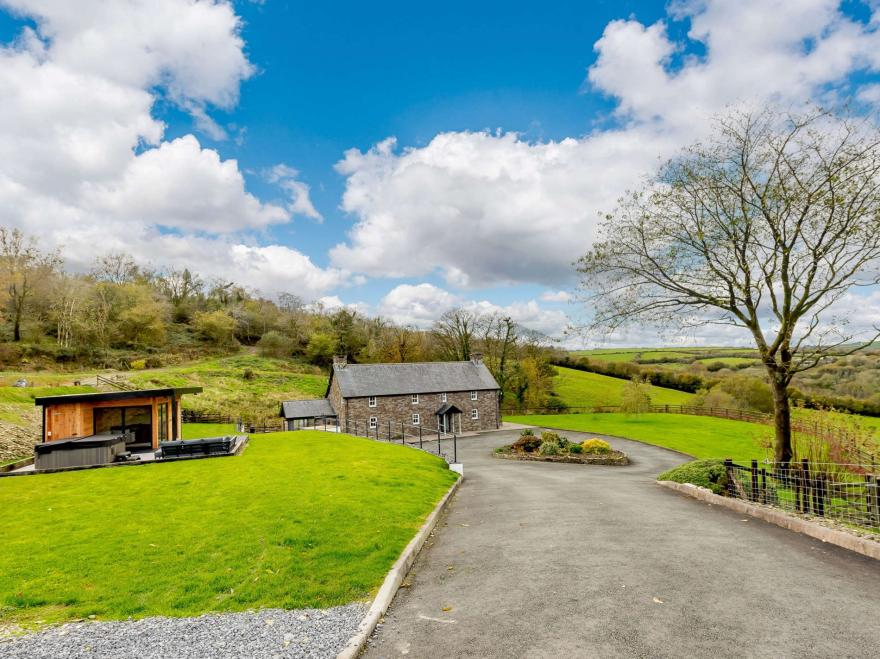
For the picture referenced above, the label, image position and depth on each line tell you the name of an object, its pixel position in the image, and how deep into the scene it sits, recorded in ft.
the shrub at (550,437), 93.09
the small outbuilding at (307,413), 132.77
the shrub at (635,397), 158.30
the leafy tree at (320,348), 230.07
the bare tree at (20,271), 153.79
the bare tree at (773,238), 42.01
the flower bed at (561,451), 84.74
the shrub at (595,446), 87.86
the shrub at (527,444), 95.61
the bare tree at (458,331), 206.28
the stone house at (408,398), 135.03
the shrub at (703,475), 48.70
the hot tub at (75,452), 57.52
